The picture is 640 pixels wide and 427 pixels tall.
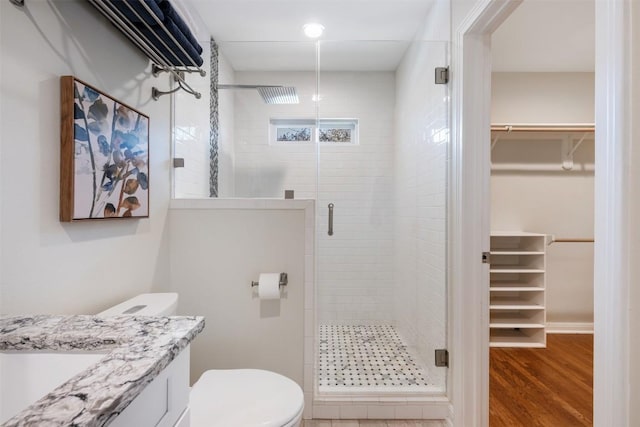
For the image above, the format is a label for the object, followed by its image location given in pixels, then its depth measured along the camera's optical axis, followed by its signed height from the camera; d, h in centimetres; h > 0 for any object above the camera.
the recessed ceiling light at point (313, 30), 236 +137
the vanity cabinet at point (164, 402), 56 -37
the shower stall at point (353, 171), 197 +30
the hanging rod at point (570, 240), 287 -23
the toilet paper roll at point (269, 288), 169 -39
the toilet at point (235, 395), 113 -71
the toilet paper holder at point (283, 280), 175 -37
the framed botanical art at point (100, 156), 104 +21
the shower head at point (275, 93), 231 +86
